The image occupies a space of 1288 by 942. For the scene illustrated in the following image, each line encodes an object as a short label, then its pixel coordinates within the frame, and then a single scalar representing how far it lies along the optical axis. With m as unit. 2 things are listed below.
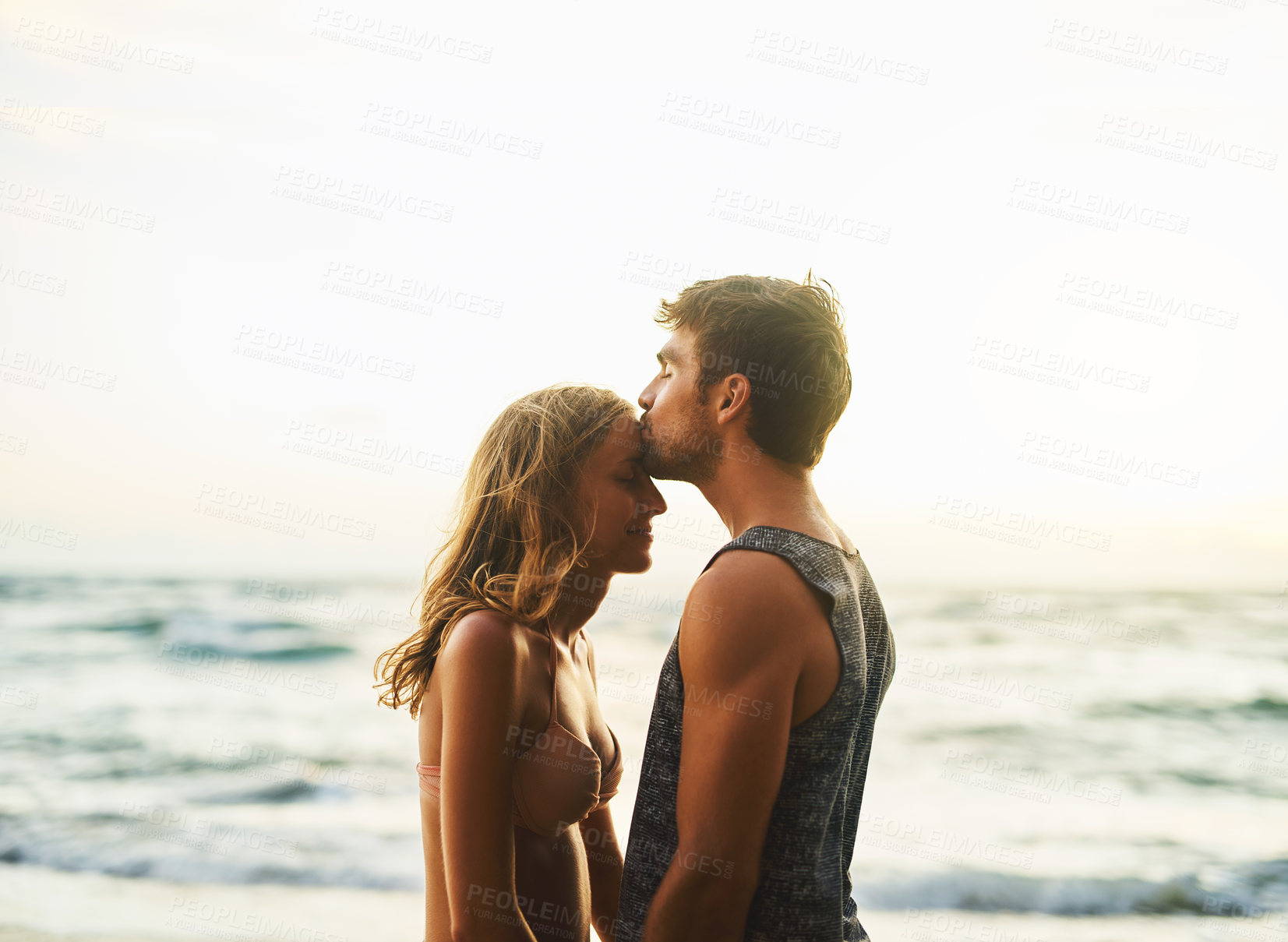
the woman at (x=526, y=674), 2.02
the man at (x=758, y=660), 1.78
